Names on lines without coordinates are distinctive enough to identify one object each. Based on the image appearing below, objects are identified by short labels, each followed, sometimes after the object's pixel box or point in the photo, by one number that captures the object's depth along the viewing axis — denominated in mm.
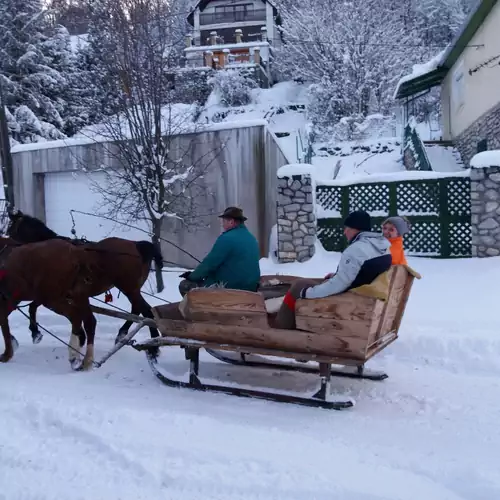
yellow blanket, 4973
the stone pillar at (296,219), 11860
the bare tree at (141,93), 10516
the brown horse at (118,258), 7445
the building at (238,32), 38031
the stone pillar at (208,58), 36156
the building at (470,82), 15742
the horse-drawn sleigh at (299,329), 5145
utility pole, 13008
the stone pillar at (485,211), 10836
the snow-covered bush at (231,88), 33438
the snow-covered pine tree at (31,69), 23391
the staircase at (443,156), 19141
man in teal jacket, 6270
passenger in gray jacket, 5125
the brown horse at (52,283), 6824
